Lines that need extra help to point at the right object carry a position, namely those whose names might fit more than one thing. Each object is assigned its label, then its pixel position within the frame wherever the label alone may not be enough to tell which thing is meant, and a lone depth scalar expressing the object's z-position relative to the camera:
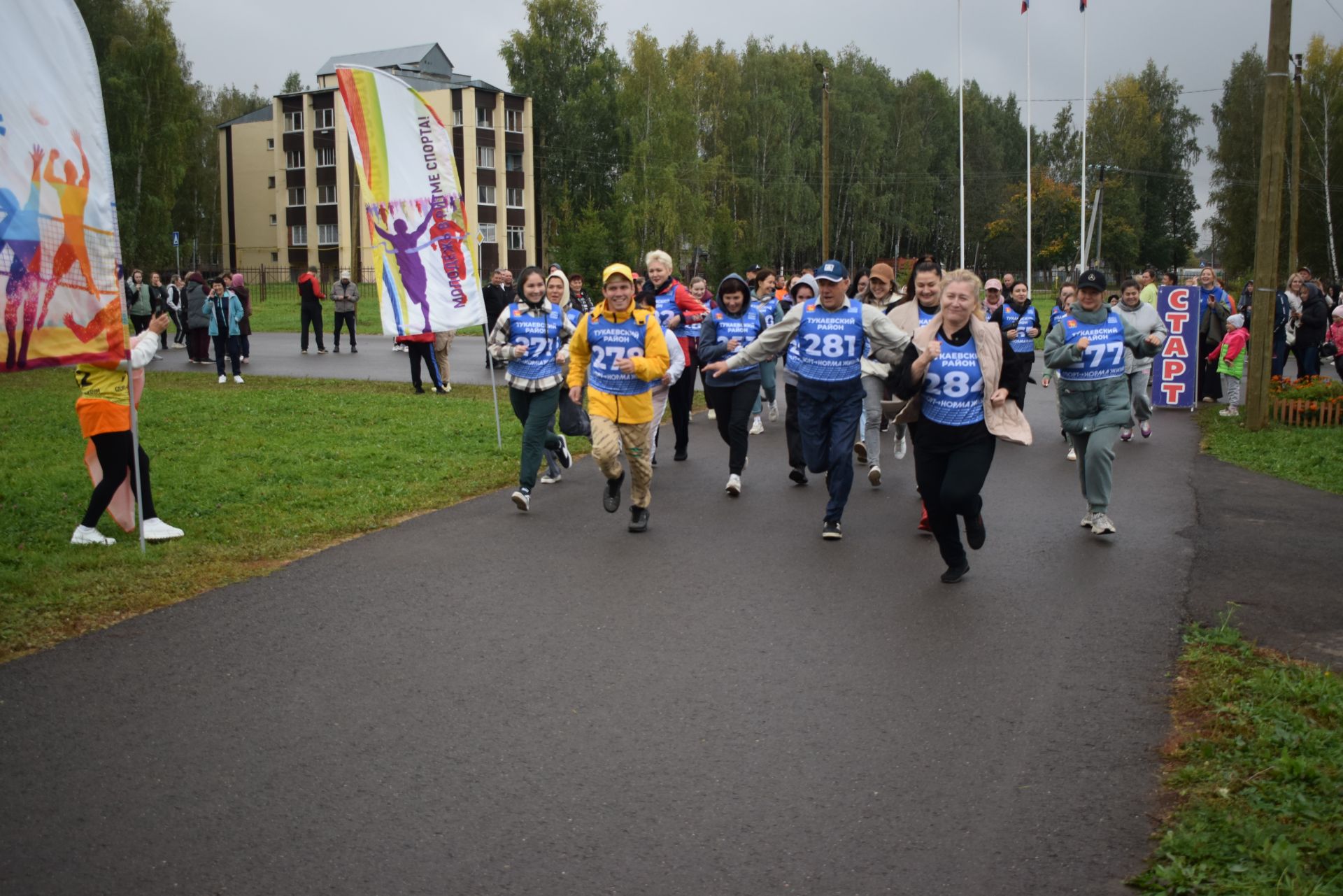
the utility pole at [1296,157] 36.57
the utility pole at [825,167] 35.91
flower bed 15.52
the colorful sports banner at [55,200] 6.75
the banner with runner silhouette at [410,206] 12.83
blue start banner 18.19
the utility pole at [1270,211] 14.88
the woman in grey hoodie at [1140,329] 12.34
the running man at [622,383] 9.20
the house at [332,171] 69.56
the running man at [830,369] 8.84
